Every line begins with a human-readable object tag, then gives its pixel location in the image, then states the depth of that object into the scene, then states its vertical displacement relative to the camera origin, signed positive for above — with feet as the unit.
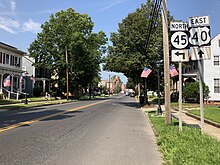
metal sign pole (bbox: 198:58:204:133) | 18.53 +1.04
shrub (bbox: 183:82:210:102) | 63.62 -0.82
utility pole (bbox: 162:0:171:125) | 25.15 +3.59
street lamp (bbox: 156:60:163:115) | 37.16 -4.74
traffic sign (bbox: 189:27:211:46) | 18.26 +5.52
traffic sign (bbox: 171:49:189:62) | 20.21 +3.90
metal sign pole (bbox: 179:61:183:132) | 19.75 -0.82
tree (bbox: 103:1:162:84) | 55.67 +14.21
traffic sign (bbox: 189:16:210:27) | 18.31 +7.08
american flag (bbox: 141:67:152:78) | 40.53 +3.75
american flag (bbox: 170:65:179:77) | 32.98 +3.17
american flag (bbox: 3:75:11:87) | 71.75 +2.58
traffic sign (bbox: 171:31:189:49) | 20.25 +5.65
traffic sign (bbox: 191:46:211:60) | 18.18 +3.75
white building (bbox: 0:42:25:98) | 79.37 +9.99
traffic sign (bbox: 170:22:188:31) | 20.47 +7.33
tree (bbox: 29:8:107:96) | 105.01 +25.60
